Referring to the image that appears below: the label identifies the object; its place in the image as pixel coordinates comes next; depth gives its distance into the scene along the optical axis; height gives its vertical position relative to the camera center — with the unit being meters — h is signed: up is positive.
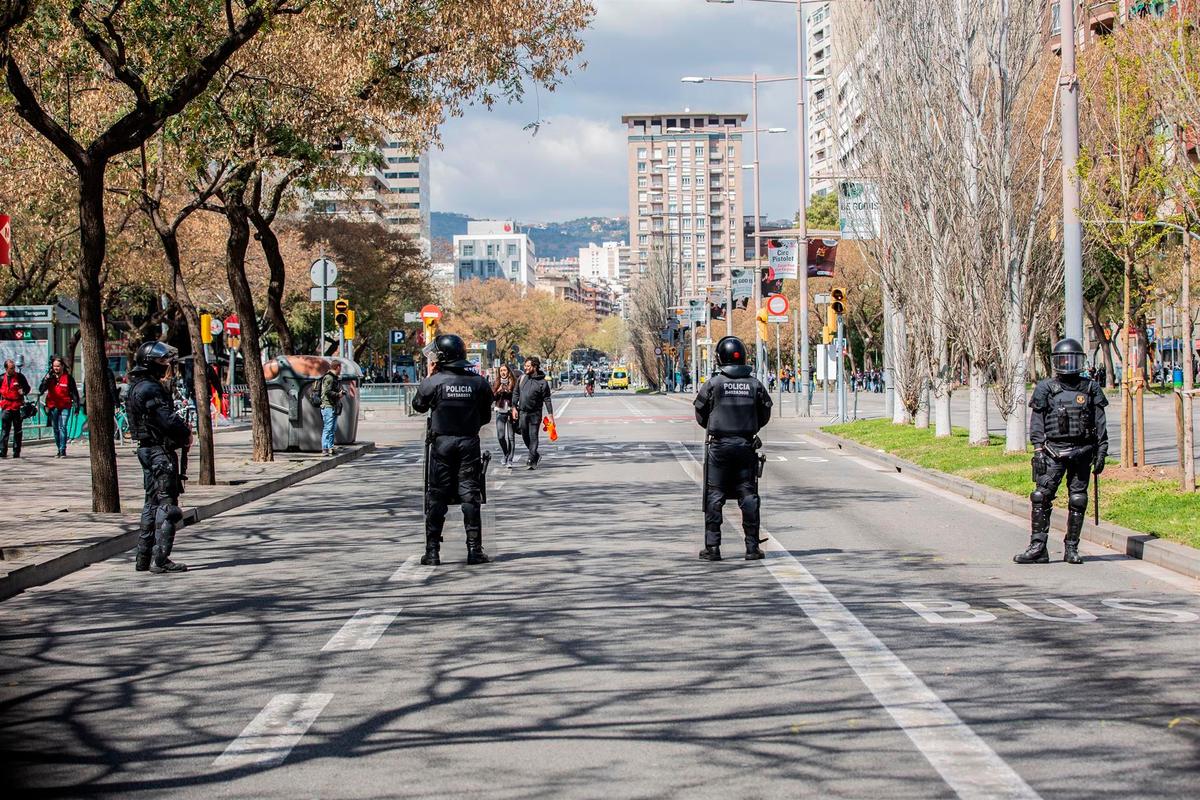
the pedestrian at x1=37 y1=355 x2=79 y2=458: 25.31 -0.33
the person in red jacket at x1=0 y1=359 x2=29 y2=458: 24.80 -0.38
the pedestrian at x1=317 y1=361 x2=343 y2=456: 25.33 -0.53
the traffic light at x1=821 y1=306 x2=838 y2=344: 37.53 +0.97
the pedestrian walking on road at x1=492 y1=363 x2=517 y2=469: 23.42 -0.63
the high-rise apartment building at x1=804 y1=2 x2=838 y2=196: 130.75 +25.80
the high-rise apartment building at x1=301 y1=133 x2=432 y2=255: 128.19 +20.77
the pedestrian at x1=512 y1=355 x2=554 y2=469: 23.41 -0.52
